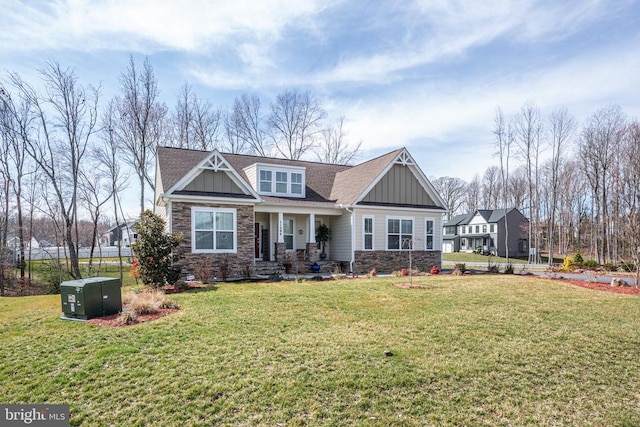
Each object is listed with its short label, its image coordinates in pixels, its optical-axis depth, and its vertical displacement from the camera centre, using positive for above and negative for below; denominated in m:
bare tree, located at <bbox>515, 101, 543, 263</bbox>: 32.94 +5.05
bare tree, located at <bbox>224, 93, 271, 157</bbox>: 32.12 +9.43
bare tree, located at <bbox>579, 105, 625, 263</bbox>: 28.77 +5.81
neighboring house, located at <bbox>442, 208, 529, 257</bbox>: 44.66 -0.16
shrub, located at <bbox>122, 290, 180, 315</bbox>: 8.05 -1.64
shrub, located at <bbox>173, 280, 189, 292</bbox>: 11.62 -1.77
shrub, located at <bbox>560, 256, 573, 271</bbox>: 21.71 -2.14
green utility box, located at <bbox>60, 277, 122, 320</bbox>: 7.69 -1.42
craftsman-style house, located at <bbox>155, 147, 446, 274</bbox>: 14.62 +0.92
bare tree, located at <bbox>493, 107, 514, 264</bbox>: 33.31 +8.84
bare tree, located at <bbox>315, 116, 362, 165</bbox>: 34.44 +7.26
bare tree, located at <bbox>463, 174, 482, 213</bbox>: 60.00 +5.64
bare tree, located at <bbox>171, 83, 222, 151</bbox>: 28.97 +8.85
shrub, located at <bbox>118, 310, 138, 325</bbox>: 7.26 -1.74
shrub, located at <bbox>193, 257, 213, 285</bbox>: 13.28 -1.41
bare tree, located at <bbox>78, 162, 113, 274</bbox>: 23.54 +2.18
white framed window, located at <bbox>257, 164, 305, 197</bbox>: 18.23 +2.56
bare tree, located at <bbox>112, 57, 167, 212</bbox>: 22.97 +7.49
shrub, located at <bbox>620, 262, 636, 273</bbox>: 20.90 -2.12
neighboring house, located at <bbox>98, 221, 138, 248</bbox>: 67.19 -1.28
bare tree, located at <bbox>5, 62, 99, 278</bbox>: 18.80 +5.68
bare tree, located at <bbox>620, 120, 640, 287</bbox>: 23.70 +4.70
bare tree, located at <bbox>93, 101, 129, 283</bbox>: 23.94 +4.03
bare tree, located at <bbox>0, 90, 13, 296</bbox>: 19.34 +2.93
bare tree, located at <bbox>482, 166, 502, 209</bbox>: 55.00 +6.39
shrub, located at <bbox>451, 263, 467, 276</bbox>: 16.30 -1.76
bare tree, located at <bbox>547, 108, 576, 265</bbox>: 32.66 +5.55
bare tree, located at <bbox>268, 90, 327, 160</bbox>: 33.34 +10.48
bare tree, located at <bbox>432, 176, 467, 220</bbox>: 63.16 +6.97
